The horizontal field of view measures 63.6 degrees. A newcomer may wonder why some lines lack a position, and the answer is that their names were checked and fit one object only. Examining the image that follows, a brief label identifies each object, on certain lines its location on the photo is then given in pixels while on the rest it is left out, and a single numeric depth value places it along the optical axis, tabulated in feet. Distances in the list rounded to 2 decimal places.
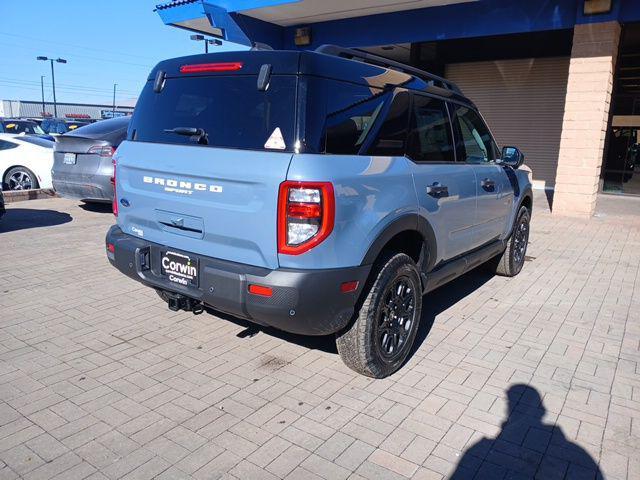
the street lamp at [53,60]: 171.08
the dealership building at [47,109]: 211.41
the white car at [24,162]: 34.19
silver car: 26.86
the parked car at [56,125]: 79.20
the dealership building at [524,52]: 33.50
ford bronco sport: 9.43
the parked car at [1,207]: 24.23
